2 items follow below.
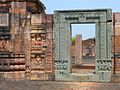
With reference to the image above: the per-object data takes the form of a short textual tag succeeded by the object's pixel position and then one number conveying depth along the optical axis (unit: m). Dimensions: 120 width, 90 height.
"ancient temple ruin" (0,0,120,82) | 12.70
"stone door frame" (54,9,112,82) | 12.61
